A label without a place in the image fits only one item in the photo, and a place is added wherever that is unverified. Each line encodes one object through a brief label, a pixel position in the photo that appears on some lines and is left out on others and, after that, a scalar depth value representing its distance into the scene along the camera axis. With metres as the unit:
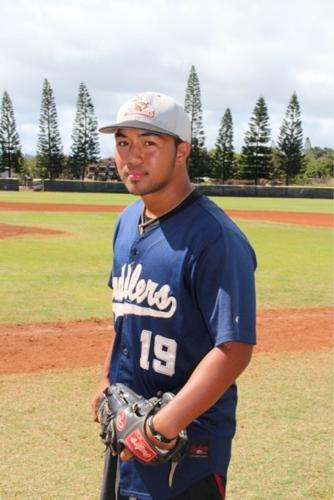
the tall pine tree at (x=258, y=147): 78.31
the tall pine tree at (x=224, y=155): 80.81
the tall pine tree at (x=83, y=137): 78.31
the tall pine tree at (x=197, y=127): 75.94
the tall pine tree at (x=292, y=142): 79.88
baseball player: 2.11
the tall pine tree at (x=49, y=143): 76.25
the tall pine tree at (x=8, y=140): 77.12
